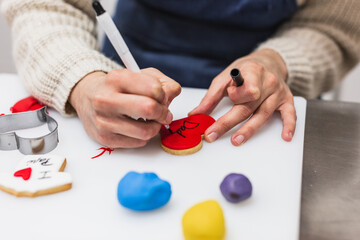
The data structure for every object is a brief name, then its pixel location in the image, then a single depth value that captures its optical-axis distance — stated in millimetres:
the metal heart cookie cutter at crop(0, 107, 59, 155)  432
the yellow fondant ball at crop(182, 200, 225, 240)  296
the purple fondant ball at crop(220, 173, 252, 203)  341
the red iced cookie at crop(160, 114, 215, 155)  429
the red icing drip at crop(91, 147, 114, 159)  440
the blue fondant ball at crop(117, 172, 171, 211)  330
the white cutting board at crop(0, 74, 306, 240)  321
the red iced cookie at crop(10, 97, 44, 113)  544
